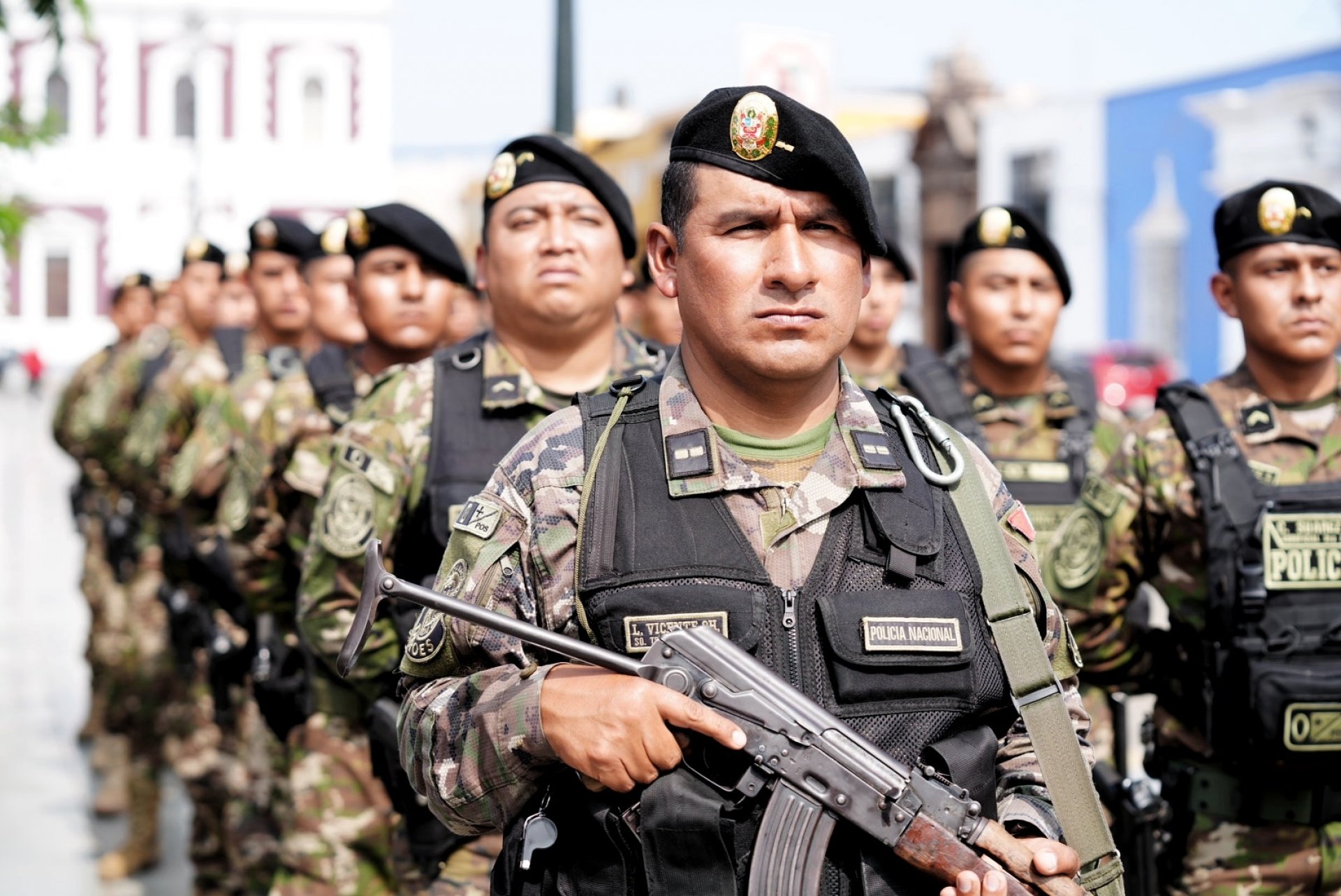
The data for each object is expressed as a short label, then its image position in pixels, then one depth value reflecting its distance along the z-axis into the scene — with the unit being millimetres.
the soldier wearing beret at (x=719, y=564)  2322
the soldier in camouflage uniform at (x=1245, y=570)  3838
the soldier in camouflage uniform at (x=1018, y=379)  5672
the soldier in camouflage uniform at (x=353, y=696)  4453
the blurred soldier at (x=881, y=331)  7051
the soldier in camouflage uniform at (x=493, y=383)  4043
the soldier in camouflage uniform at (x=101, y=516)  8641
